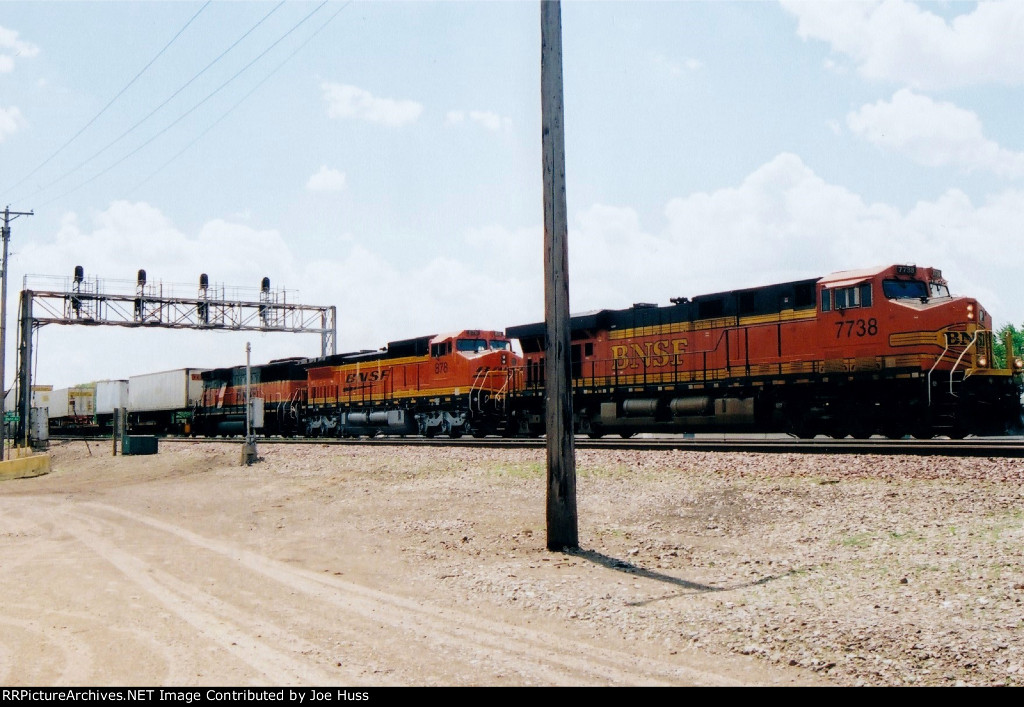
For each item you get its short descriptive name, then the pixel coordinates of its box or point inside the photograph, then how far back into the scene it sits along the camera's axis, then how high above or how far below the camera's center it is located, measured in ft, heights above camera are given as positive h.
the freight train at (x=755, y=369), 56.85 +2.22
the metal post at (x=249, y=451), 80.84 -4.62
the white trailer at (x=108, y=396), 165.12 +2.19
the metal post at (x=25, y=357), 134.10 +8.21
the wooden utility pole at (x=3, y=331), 120.16 +11.26
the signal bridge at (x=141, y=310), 136.26 +16.80
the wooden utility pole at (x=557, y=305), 33.40 +3.74
